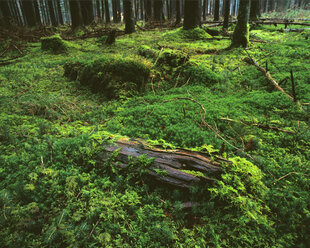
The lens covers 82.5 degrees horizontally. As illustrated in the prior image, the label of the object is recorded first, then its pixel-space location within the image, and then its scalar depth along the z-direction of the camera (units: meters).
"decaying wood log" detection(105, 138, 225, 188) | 2.21
